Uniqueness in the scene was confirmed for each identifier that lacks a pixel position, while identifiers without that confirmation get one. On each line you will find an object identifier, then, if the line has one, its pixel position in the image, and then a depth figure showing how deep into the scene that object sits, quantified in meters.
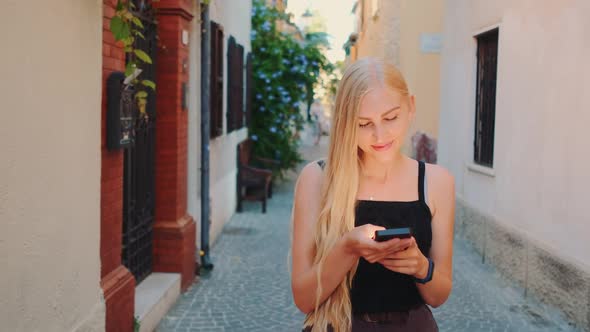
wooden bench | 12.32
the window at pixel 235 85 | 11.02
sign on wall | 12.98
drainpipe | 7.50
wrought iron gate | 5.70
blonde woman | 2.09
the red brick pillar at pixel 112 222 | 4.27
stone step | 5.22
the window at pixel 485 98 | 8.78
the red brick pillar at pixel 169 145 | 6.50
